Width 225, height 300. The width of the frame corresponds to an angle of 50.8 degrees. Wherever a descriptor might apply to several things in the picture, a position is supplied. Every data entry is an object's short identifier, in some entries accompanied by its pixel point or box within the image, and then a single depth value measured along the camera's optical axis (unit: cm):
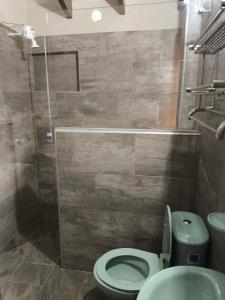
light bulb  234
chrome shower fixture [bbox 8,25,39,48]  225
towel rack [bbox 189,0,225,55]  95
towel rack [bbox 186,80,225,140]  79
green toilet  133
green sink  90
